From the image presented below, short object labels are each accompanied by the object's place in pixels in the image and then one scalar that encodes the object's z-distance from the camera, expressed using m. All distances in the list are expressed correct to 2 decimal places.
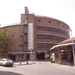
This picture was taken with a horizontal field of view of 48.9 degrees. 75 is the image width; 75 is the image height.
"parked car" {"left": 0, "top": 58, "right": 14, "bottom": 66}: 14.66
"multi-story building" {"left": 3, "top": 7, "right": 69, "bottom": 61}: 28.28
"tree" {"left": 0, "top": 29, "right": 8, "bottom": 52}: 27.38
